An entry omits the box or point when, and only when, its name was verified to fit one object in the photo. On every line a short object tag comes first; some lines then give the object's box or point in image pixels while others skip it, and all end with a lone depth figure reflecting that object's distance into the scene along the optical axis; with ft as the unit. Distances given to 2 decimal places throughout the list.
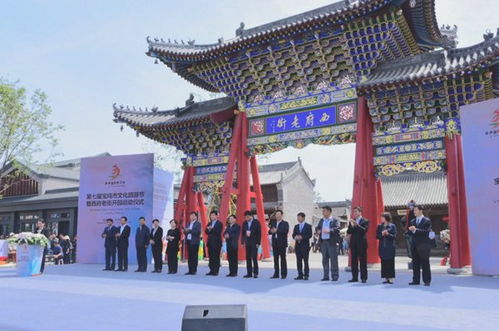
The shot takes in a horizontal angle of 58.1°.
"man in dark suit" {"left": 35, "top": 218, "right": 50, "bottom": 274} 37.11
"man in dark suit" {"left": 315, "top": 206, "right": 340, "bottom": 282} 29.78
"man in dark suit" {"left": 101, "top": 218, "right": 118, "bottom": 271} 40.88
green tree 70.03
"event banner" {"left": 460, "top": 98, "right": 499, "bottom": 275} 30.27
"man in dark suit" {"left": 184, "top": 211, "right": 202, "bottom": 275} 36.04
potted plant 35.96
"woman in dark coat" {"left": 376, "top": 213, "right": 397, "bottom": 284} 27.66
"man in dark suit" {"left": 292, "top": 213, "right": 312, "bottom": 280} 31.04
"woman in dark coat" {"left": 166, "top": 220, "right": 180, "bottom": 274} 37.42
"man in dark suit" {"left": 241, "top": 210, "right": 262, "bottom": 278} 33.06
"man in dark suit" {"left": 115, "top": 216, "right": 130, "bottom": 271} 39.73
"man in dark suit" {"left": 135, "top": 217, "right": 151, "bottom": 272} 39.24
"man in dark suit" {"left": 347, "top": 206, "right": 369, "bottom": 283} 28.81
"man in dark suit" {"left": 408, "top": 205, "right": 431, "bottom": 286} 26.63
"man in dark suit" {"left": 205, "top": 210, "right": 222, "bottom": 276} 35.19
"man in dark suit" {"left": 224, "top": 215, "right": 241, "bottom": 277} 34.27
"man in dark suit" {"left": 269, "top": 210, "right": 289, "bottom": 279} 31.99
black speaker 10.92
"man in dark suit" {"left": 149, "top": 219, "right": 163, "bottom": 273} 38.78
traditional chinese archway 35.86
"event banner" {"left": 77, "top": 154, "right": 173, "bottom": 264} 47.14
